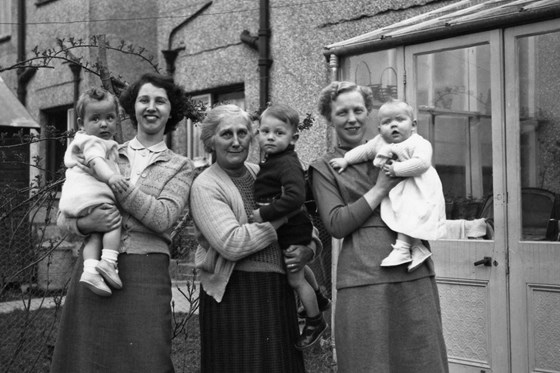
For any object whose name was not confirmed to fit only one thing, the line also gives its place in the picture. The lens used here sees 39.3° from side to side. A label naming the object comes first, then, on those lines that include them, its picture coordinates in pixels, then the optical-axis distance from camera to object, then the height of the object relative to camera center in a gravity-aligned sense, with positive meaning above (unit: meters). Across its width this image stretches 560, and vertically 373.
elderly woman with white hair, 3.38 -0.31
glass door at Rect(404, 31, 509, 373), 5.23 +0.12
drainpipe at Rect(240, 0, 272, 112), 10.03 +1.92
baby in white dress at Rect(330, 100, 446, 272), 3.19 +0.04
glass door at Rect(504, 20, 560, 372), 5.00 +0.04
